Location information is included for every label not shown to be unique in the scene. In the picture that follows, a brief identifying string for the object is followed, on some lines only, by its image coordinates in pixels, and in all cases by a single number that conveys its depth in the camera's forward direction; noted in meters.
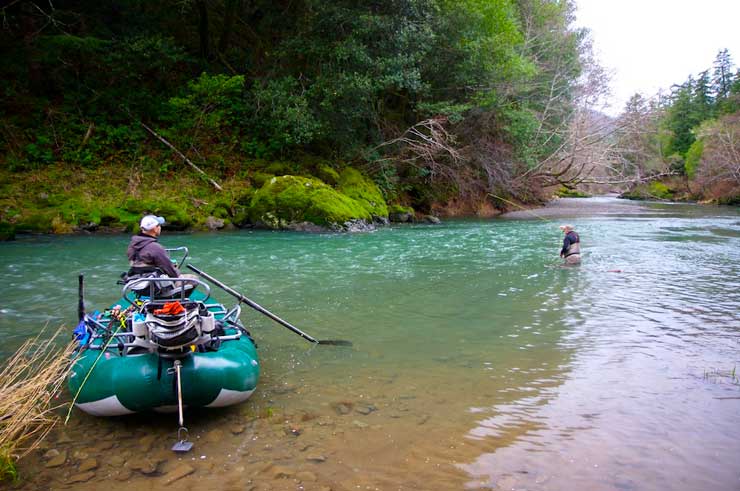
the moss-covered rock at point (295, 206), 17.97
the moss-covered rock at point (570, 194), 50.34
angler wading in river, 11.85
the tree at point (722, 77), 55.53
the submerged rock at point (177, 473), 3.52
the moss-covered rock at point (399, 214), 22.58
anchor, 3.86
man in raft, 5.65
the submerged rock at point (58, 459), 3.72
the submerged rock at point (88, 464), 3.67
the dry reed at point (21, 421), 3.49
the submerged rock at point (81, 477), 3.51
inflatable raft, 4.03
